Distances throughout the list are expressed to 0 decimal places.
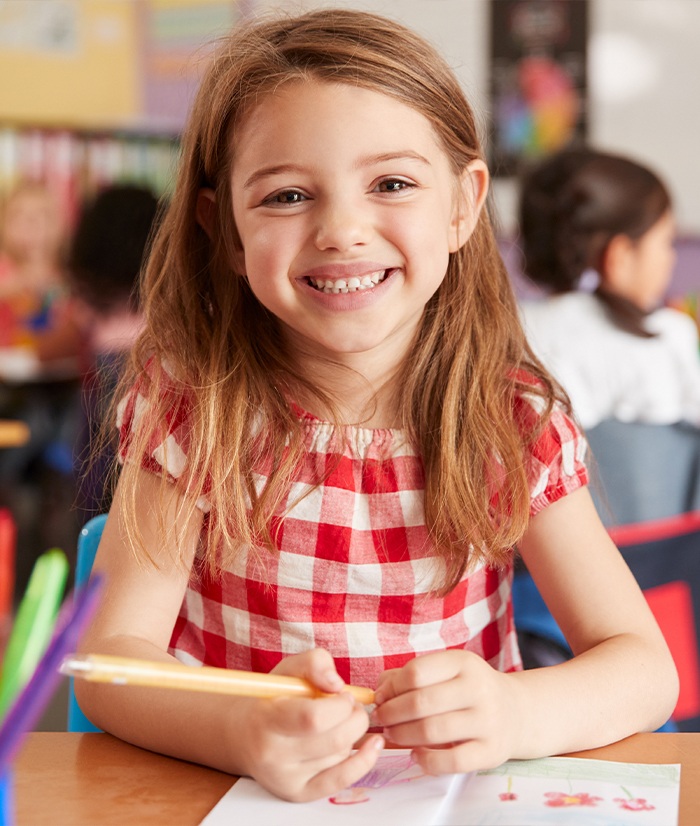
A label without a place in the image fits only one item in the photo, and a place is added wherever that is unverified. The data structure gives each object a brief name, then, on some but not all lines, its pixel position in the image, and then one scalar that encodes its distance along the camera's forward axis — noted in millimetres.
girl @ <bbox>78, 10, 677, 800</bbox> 873
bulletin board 4168
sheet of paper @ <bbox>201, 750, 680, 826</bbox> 609
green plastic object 410
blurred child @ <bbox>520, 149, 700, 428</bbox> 1966
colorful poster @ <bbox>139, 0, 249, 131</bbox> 4191
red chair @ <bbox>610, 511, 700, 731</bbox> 1205
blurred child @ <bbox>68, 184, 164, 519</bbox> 2689
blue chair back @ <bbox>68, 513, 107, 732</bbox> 960
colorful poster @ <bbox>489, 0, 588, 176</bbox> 3758
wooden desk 621
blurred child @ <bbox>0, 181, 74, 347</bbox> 4000
